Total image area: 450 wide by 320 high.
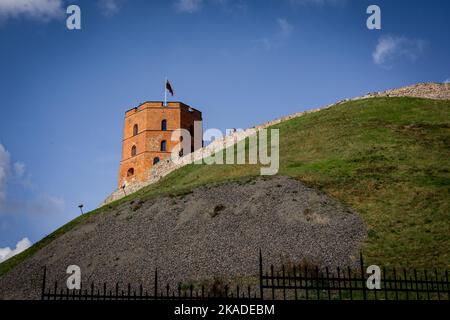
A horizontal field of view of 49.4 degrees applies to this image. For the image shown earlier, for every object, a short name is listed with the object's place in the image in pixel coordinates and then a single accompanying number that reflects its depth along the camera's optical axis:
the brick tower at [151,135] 63.91
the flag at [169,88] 62.59
